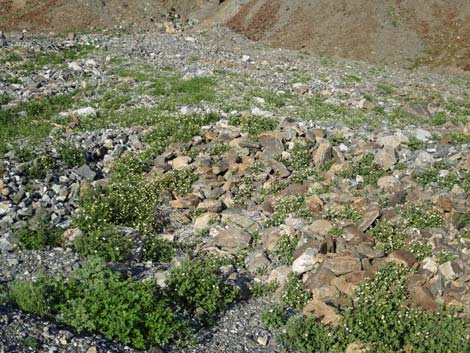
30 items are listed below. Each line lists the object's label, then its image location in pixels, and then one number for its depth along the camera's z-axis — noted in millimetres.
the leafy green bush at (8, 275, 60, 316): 7828
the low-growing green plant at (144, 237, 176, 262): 10625
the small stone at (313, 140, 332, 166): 13859
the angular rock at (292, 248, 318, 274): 9969
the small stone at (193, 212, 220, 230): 11852
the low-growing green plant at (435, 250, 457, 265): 9797
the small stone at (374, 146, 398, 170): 13298
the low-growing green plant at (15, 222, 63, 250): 10445
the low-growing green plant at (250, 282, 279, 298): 9680
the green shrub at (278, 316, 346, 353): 8188
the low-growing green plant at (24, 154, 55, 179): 13172
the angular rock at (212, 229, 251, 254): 10988
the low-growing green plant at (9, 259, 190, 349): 7660
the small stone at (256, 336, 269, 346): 8351
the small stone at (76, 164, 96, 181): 13578
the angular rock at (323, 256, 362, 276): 9648
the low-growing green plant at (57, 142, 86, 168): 14094
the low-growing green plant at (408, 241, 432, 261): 10078
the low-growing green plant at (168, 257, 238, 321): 8828
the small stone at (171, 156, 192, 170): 14148
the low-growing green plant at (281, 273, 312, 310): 9328
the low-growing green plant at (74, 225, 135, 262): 10172
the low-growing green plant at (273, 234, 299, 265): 10508
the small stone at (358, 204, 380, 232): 10977
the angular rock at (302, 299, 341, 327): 8664
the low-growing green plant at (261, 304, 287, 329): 8758
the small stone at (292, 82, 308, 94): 21781
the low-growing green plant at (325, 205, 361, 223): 11359
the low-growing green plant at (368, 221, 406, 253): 10469
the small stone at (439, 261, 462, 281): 9461
